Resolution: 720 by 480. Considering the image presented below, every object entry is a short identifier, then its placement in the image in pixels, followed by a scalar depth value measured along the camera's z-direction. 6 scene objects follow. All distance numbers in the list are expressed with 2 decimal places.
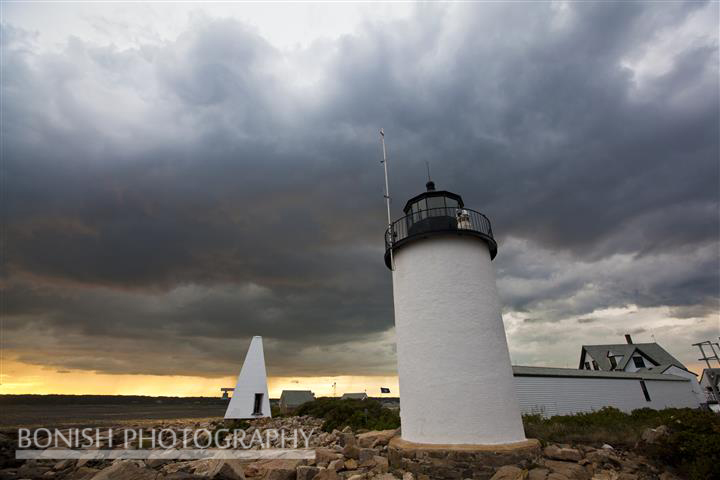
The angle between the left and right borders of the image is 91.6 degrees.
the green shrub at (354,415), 19.95
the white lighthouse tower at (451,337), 9.02
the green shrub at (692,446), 9.23
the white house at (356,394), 60.78
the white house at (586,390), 19.30
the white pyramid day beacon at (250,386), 22.52
